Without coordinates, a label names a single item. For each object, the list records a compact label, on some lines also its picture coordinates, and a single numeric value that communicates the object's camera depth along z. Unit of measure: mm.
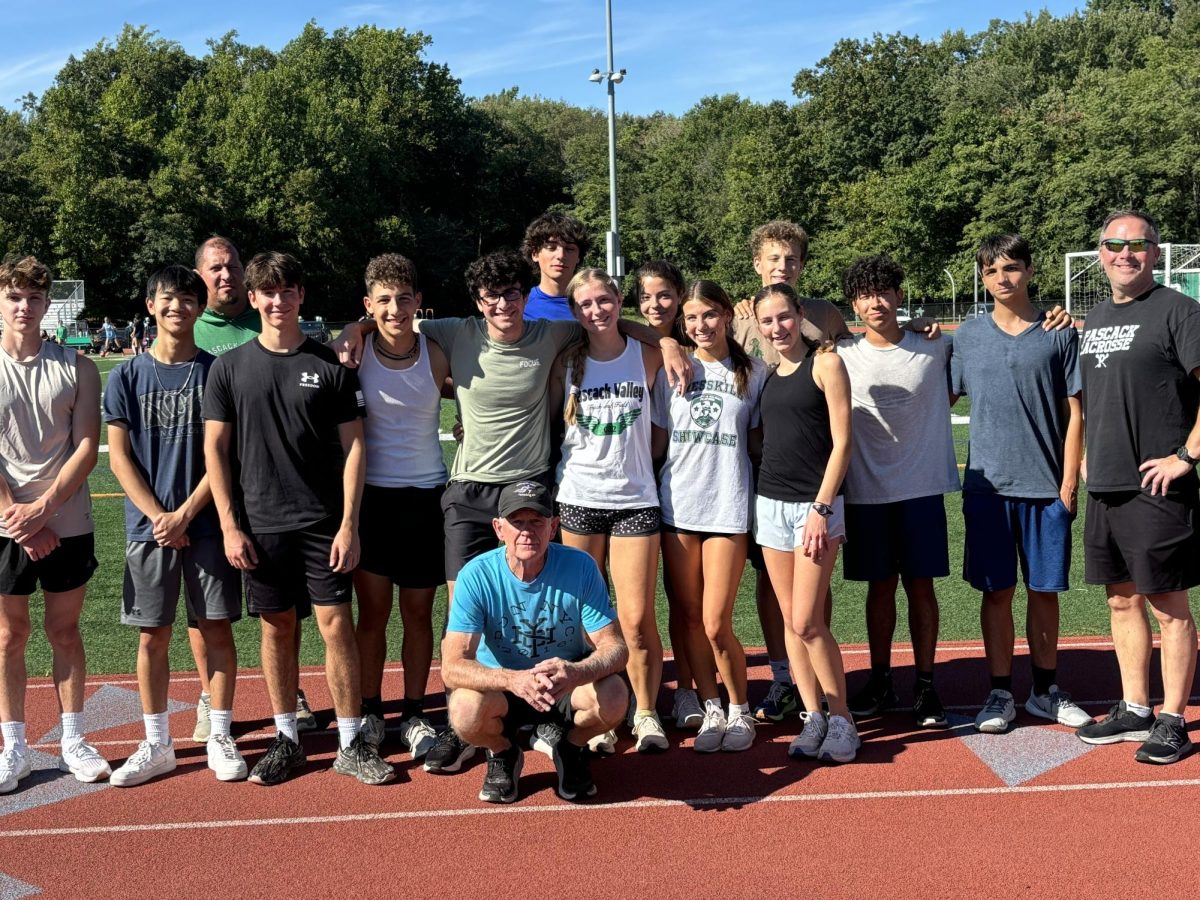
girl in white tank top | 4875
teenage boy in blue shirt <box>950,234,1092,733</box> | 5090
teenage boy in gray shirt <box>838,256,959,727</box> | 5129
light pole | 29203
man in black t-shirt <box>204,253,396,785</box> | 4645
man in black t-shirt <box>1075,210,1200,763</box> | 4730
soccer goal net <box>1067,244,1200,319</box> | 30953
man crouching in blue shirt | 4344
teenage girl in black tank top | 4723
